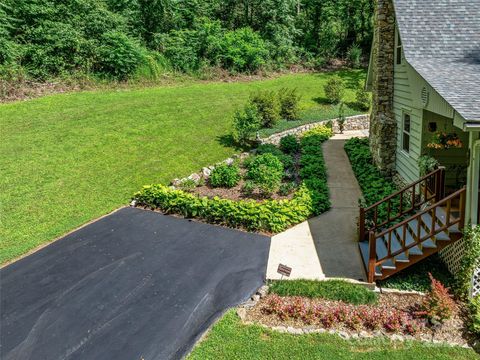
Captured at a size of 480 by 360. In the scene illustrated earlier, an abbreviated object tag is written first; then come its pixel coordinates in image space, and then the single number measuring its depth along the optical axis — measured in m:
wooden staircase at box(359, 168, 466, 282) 6.93
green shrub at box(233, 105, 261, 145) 15.38
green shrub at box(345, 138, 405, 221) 10.51
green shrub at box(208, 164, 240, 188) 11.83
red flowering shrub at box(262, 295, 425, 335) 5.96
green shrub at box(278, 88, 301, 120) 19.20
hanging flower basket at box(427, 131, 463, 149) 8.12
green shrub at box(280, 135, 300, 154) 15.51
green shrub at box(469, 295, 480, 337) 5.82
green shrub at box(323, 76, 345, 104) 21.83
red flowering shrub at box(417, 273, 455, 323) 5.98
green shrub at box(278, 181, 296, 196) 11.23
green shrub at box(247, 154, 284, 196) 11.08
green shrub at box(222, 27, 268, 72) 25.45
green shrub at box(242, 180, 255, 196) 11.25
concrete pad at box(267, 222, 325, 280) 7.53
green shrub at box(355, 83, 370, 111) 21.97
